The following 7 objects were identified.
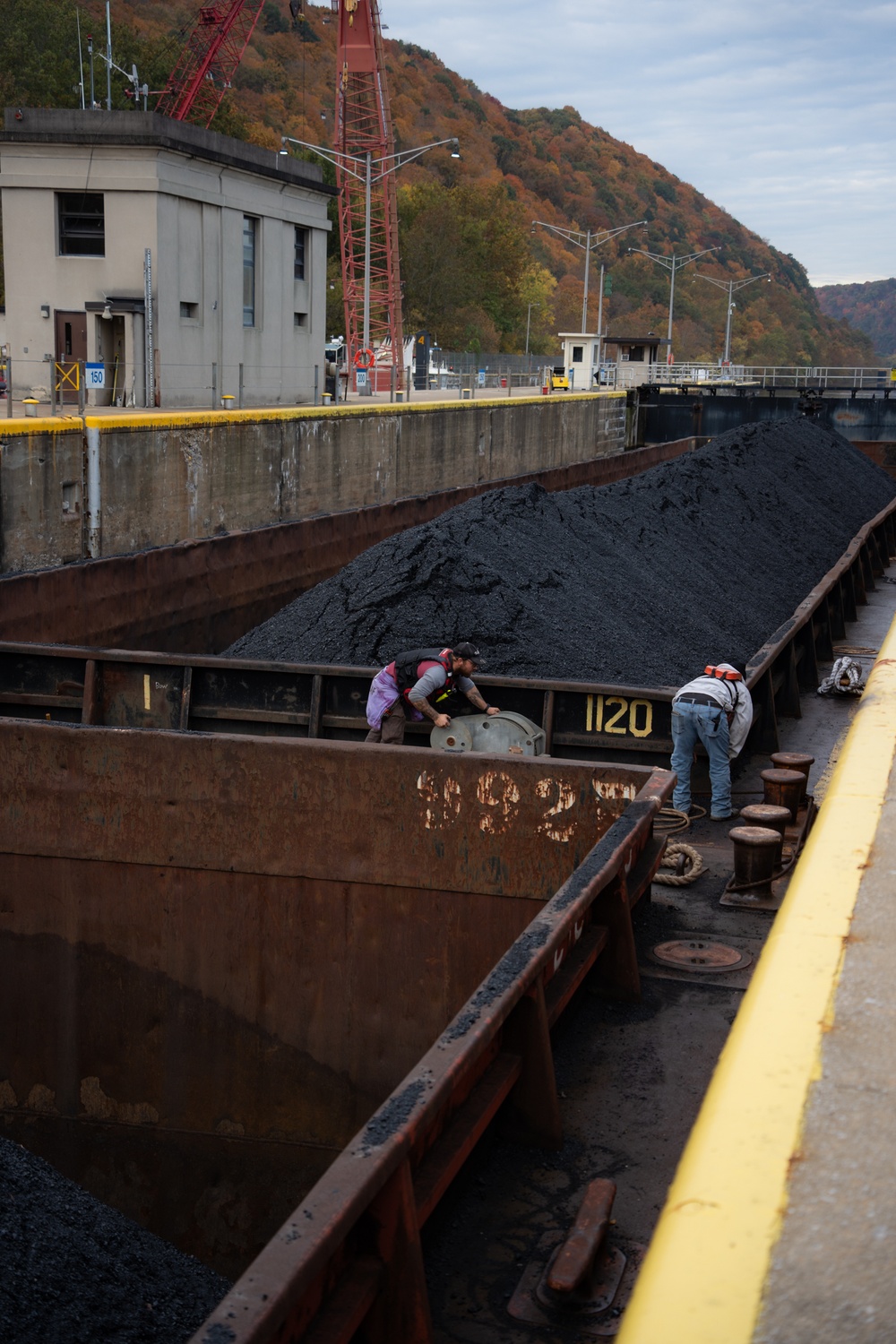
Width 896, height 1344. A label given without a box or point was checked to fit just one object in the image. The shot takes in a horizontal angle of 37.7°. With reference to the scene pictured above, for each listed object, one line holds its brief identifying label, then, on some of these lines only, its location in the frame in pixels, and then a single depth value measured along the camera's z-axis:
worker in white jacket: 9.08
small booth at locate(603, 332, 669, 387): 53.31
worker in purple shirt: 8.94
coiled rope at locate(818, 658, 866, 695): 13.47
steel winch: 9.06
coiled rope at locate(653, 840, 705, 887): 7.32
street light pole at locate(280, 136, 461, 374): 41.53
